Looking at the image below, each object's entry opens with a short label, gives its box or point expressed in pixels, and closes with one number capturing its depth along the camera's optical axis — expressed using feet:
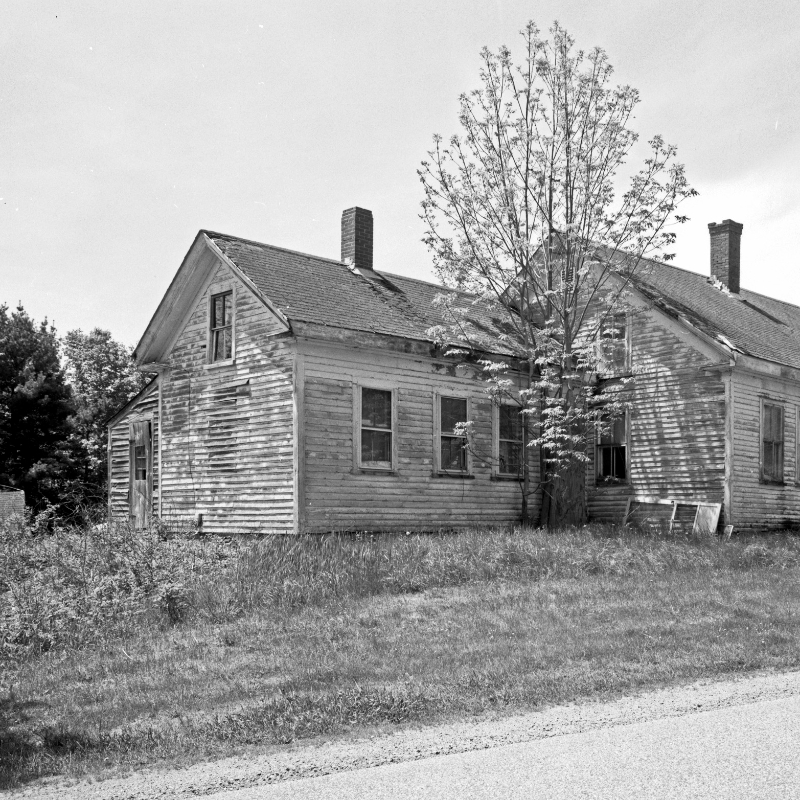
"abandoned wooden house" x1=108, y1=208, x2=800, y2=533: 60.64
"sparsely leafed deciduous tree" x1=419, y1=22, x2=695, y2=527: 64.08
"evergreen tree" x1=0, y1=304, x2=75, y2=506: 131.03
